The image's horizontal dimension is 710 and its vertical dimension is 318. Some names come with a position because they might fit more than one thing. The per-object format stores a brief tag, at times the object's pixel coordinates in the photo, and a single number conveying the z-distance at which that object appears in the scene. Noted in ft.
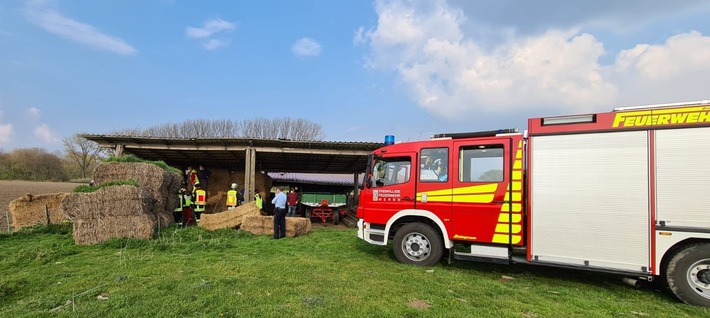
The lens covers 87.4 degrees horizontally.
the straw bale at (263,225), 39.47
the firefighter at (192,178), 59.30
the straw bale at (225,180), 73.82
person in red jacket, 57.31
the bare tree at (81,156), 211.00
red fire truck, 18.35
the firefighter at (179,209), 45.01
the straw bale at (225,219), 39.85
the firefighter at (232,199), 46.73
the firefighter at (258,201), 42.59
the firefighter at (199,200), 45.98
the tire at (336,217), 60.18
